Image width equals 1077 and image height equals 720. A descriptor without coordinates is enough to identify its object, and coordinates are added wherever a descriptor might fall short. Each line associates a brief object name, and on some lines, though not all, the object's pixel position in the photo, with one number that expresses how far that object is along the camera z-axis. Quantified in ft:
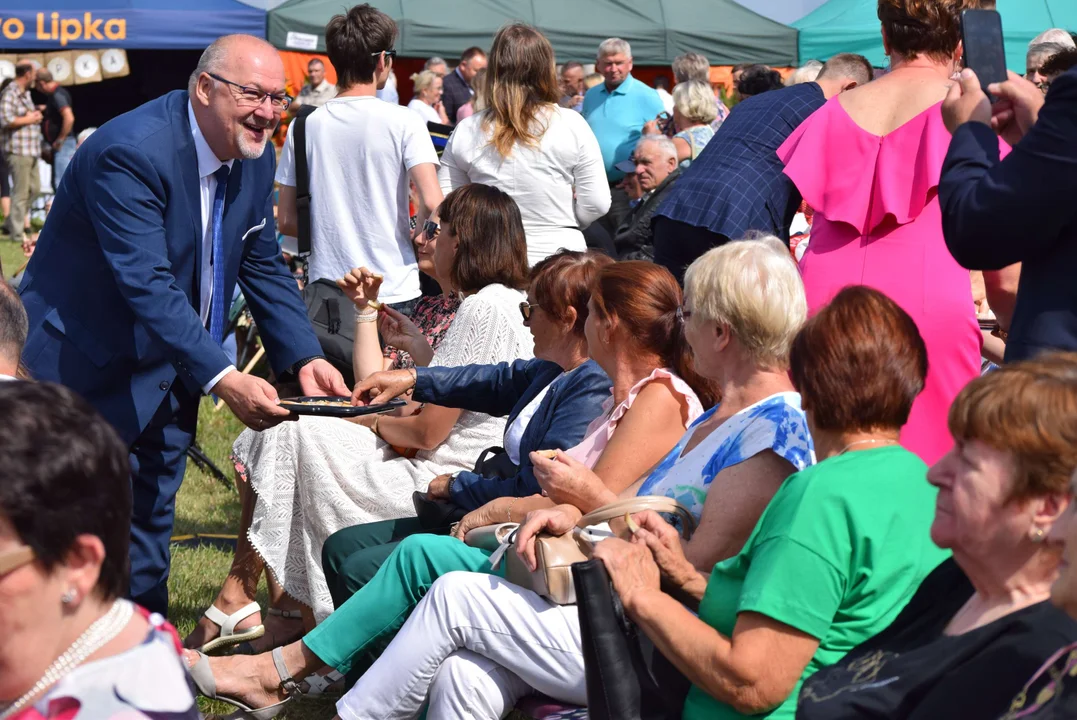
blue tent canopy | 55.72
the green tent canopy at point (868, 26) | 48.93
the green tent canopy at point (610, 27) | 58.39
